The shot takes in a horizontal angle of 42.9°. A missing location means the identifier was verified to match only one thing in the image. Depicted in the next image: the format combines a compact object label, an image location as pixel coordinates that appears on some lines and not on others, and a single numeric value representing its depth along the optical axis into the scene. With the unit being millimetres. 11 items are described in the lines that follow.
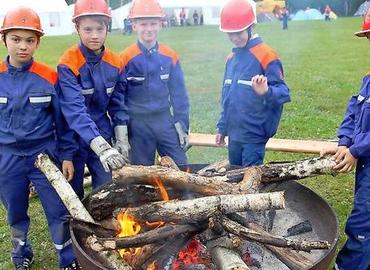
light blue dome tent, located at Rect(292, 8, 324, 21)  28900
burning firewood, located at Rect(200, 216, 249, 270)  2746
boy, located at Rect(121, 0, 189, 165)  4332
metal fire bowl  2773
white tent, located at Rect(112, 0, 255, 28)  25625
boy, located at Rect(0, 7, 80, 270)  3561
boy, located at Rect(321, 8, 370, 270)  3387
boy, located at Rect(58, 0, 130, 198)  3588
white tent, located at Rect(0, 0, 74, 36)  27789
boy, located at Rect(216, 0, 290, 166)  4016
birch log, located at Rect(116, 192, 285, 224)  2928
